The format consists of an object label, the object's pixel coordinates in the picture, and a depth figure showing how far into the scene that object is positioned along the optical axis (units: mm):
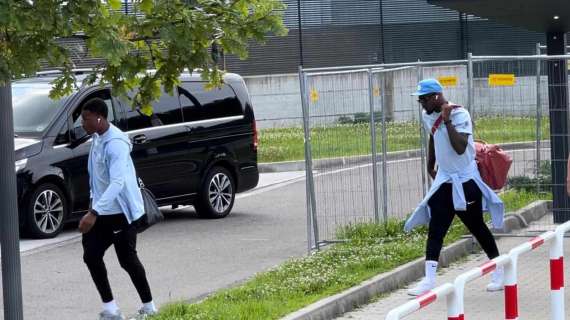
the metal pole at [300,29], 29455
